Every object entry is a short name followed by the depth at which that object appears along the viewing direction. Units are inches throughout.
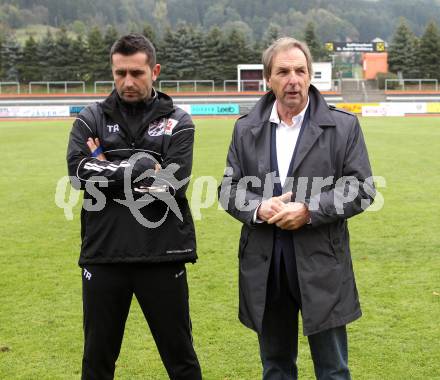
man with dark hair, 141.3
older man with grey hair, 132.2
